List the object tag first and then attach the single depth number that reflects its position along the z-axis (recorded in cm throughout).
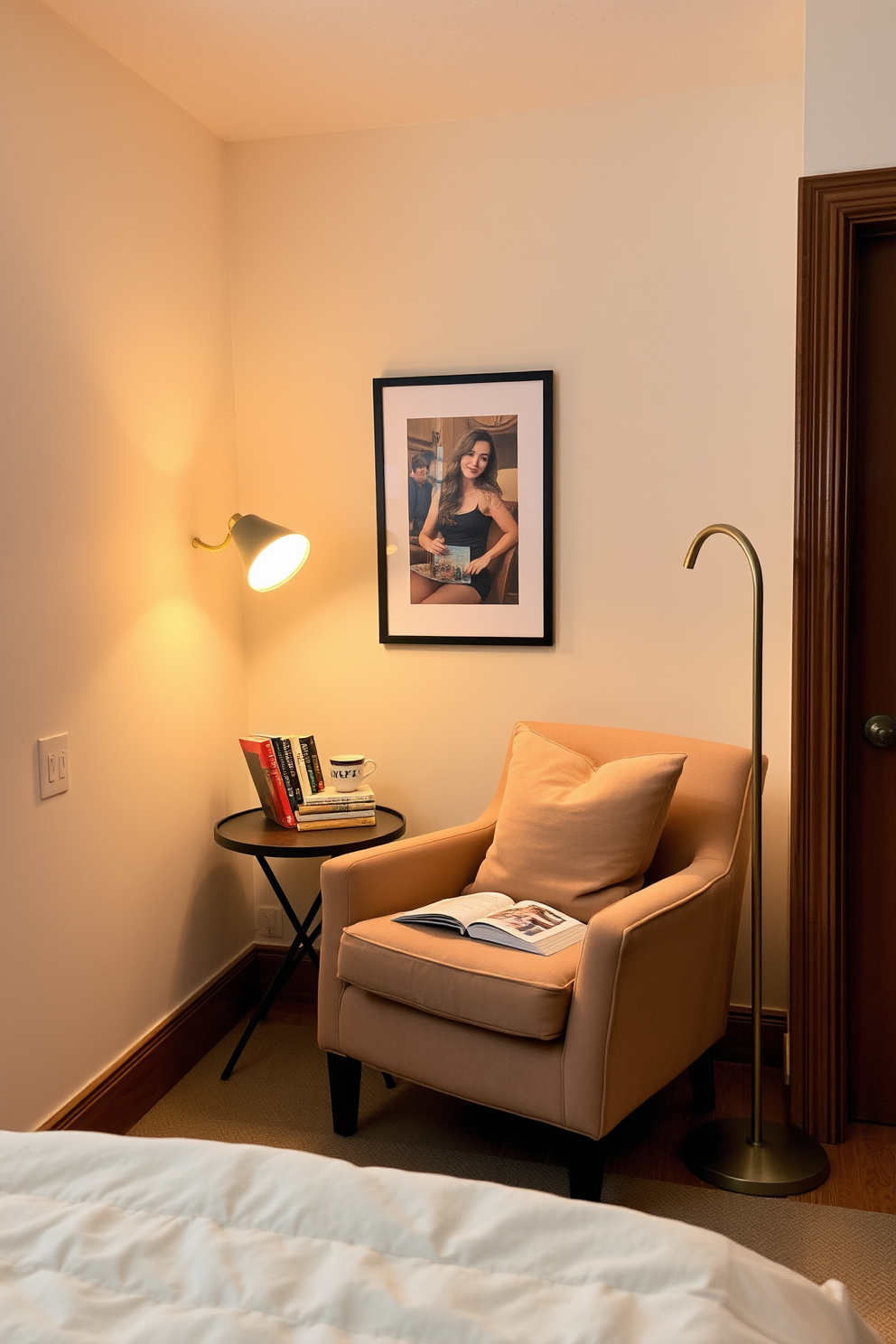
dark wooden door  249
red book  296
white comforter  88
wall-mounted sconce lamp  283
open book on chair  230
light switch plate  234
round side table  276
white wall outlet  343
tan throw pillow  245
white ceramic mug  299
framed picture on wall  306
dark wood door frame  240
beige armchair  212
